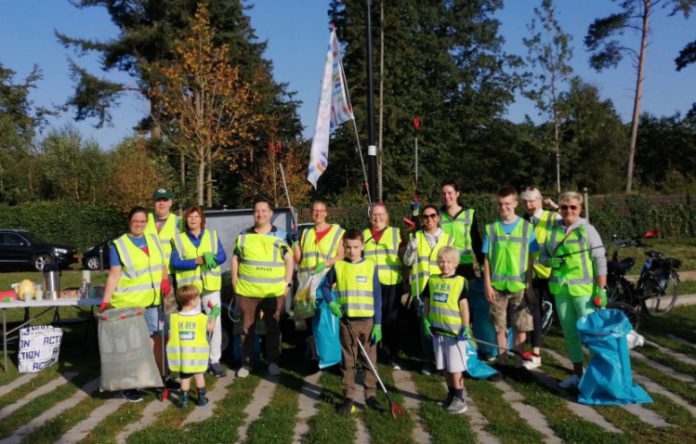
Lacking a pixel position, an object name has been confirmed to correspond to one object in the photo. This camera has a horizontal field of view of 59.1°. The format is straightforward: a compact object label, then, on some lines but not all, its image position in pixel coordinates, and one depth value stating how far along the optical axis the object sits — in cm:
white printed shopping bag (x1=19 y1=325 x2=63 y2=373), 671
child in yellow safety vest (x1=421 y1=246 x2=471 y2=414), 514
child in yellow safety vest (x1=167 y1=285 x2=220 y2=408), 551
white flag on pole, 802
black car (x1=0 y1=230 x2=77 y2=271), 2089
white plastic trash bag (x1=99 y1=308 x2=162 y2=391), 562
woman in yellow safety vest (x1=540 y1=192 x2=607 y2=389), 556
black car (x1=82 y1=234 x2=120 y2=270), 2100
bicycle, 841
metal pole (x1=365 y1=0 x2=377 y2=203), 843
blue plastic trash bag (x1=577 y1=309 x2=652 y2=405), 522
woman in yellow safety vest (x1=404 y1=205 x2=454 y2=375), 604
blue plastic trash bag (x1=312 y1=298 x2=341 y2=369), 623
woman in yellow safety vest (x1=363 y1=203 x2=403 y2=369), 621
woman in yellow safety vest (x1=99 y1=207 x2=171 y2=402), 575
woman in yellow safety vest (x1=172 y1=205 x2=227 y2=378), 612
